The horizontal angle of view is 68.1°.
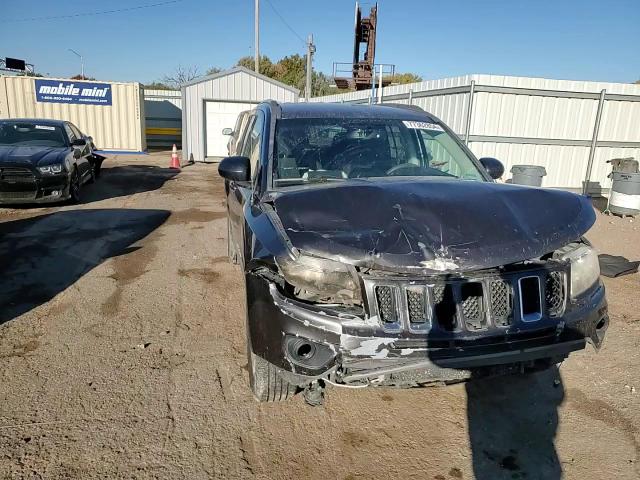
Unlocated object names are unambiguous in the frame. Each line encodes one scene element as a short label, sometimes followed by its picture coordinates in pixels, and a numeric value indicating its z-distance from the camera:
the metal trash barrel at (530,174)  9.07
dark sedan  8.49
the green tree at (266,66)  47.81
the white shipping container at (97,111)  19.42
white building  18.52
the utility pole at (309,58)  22.56
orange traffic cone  16.64
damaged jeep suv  2.24
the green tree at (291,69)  46.66
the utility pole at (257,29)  26.02
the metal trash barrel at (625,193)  9.26
